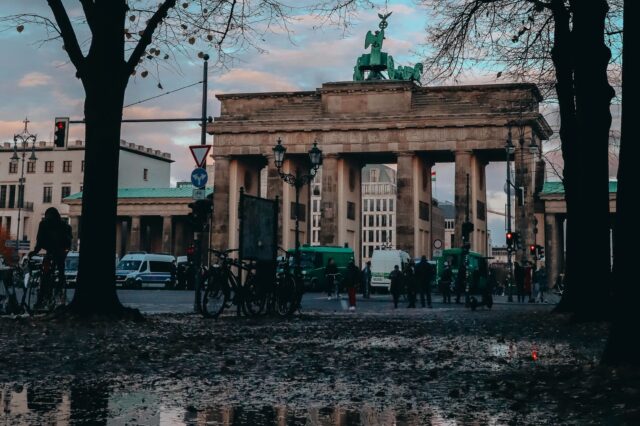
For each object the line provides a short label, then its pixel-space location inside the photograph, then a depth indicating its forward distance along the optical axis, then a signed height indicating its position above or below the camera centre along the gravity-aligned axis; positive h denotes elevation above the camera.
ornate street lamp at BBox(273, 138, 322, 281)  33.84 +4.75
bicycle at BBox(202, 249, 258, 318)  18.52 -0.07
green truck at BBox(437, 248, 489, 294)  56.01 +1.94
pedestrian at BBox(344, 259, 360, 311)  29.52 +0.24
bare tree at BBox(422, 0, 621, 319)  15.25 +3.78
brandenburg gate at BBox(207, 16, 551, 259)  74.69 +12.29
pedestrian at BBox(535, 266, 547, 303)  43.34 +0.60
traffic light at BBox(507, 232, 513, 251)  44.18 +2.47
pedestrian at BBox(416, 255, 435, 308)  32.97 +0.49
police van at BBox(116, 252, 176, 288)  57.88 +0.93
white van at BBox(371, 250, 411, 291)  55.75 +1.53
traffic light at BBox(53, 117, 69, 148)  29.80 +4.89
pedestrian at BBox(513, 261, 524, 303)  43.19 +0.62
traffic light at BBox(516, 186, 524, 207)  48.99 +5.39
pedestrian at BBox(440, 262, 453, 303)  38.71 +0.38
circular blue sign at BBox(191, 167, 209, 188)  22.19 +2.62
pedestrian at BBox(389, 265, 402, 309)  33.12 +0.25
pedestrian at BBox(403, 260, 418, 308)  32.25 +0.16
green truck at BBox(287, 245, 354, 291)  57.81 +1.75
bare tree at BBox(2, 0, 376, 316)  15.38 +2.56
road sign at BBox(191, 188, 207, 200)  22.38 +2.23
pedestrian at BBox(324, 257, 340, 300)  41.16 +0.72
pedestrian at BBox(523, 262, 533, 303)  43.66 +0.58
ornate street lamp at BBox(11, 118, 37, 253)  60.91 +9.63
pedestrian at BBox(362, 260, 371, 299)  43.59 +0.43
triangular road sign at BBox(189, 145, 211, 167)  22.17 +3.21
